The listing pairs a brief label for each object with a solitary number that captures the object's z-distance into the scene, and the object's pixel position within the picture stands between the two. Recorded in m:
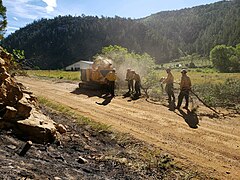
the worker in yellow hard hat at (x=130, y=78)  13.48
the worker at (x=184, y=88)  10.35
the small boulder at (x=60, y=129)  6.51
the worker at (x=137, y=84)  12.93
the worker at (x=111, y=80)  12.94
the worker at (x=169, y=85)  11.52
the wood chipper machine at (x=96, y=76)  13.98
